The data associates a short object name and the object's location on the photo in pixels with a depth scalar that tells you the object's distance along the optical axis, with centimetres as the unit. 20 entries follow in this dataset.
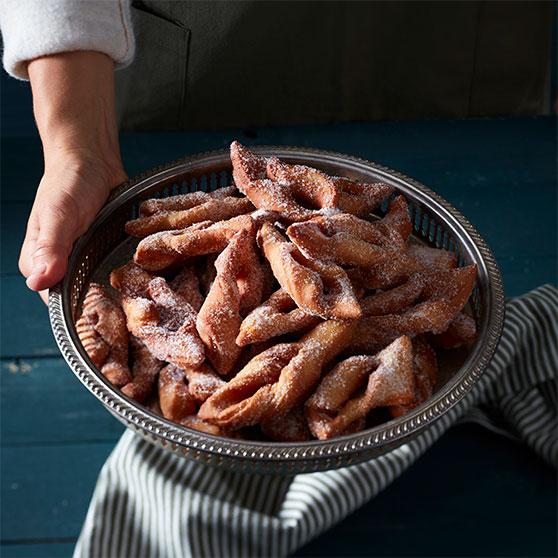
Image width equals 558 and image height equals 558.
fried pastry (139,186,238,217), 81
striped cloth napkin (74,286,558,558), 95
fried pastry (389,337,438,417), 69
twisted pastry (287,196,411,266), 70
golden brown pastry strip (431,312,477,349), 73
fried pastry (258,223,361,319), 68
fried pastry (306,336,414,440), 67
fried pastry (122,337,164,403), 70
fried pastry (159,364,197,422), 68
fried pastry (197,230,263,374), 69
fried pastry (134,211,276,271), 74
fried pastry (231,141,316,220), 74
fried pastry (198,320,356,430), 66
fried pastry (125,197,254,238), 78
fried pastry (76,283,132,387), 71
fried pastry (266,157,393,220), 77
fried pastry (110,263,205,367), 69
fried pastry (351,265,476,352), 70
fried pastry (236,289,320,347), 68
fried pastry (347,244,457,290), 73
